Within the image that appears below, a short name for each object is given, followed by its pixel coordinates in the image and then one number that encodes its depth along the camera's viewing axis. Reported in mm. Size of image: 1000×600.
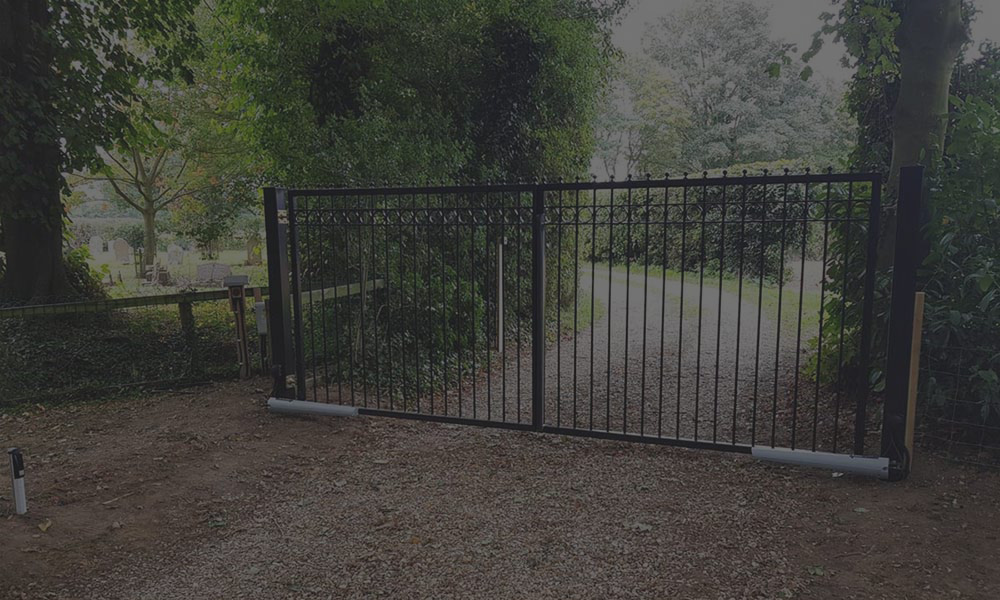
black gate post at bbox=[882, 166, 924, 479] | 3615
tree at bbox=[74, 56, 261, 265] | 11664
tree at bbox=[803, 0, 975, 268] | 4324
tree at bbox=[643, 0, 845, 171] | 22703
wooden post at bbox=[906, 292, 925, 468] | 3647
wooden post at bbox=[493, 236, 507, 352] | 7244
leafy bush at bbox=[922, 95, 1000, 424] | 3742
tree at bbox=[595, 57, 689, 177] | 23641
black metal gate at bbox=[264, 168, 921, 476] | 3922
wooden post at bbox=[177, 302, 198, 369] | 6484
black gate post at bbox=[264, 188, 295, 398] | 5215
